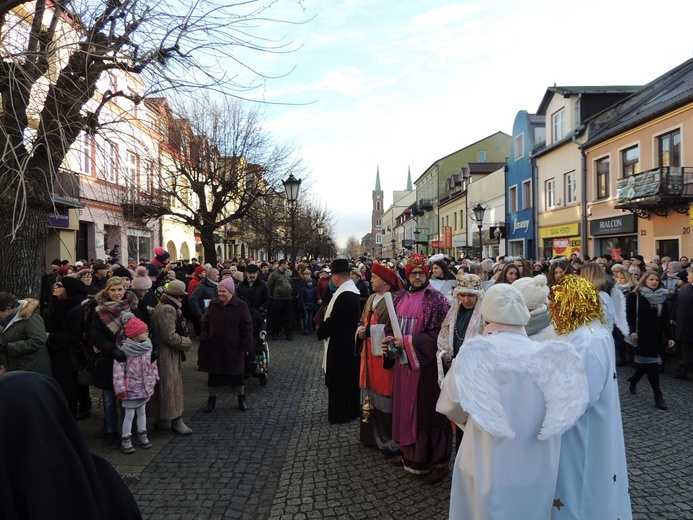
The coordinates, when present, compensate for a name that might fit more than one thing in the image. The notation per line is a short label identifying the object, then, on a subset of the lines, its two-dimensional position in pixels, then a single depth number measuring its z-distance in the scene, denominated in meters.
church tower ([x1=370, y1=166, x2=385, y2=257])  139.06
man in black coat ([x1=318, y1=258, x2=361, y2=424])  6.14
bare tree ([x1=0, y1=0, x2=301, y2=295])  3.80
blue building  28.41
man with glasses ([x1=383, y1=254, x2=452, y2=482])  4.55
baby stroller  8.16
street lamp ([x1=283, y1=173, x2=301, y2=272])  14.88
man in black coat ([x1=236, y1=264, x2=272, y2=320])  9.74
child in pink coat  5.27
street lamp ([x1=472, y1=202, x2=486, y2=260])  20.31
